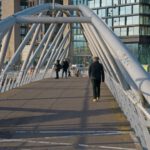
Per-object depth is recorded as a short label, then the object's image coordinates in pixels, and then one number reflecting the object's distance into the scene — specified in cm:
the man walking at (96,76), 1894
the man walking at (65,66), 4746
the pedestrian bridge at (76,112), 924
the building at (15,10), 11031
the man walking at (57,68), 4350
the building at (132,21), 10275
